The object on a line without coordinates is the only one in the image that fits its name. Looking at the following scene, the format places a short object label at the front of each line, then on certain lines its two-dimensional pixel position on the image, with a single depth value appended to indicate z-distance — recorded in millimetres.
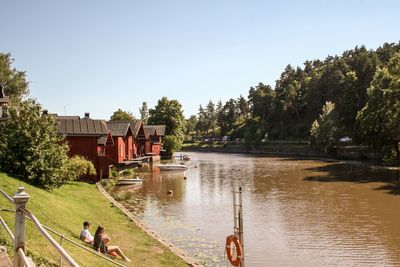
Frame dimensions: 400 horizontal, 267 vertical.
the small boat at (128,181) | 46891
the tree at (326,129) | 88625
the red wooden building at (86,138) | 44781
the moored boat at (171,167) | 64938
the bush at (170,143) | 93750
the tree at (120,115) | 107250
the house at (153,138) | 84250
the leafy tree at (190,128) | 183625
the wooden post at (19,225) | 6246
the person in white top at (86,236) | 17547
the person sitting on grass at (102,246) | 16344
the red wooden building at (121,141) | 58344
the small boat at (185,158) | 88812
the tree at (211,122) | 190125
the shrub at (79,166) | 35134
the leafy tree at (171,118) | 100125
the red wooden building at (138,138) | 73625
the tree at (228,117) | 163250
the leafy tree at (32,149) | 27234
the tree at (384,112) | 58972
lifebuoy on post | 16695
